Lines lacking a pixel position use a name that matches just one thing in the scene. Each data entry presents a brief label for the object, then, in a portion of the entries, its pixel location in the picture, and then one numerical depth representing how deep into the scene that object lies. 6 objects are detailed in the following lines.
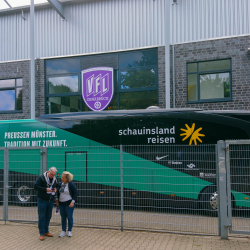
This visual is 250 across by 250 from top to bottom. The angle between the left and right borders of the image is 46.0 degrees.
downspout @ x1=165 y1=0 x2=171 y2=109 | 13.23
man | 6.30
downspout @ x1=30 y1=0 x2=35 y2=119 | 14.88
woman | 6.40
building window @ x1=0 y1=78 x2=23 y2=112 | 16.17
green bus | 6.66
